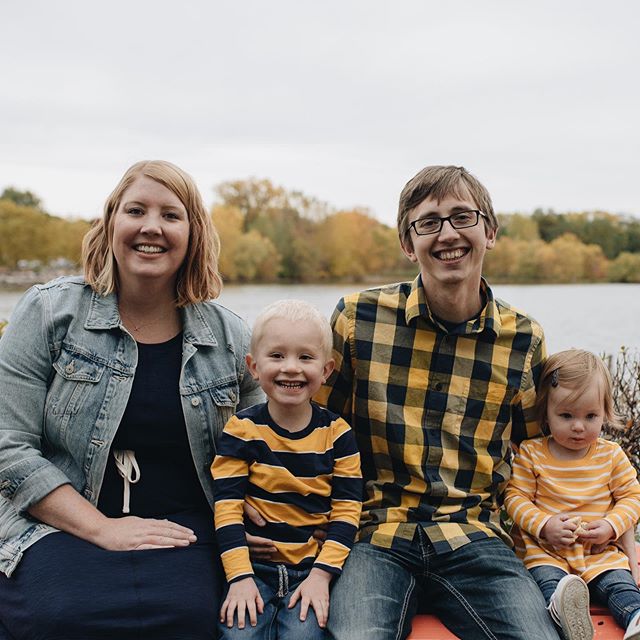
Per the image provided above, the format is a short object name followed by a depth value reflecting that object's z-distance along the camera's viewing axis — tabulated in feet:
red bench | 8.34
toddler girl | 9.02
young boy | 8.44
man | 9.12
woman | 7.86
